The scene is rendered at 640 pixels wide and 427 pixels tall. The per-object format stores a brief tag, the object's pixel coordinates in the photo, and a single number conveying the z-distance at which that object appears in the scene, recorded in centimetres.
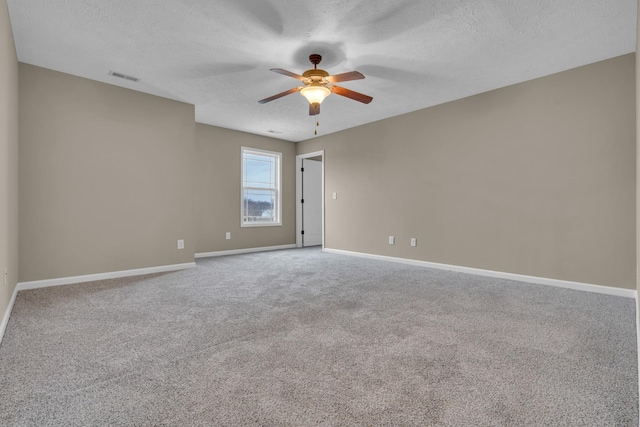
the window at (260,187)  653
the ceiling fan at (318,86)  304
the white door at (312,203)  745
